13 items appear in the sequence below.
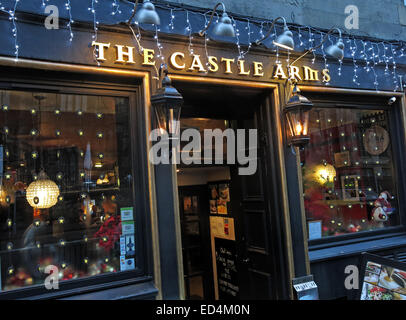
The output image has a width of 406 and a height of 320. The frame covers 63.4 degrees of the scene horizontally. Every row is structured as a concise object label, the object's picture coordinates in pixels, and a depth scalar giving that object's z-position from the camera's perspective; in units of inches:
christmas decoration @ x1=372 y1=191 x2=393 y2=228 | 216.8
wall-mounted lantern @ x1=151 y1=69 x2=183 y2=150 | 138.9
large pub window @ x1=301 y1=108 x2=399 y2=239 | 201.2
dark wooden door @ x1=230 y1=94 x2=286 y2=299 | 181.0
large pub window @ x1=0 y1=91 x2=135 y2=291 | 134.6
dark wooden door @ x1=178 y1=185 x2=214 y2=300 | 244.4
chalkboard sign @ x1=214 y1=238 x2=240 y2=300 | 227.0
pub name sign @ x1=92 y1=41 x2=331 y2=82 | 145.3
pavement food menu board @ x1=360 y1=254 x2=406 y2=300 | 122.2
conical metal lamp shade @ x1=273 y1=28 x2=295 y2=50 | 147.3
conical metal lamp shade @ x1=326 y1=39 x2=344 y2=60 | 162.2
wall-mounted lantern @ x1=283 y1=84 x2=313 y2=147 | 168.7
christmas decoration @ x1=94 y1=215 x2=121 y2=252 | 147.9
